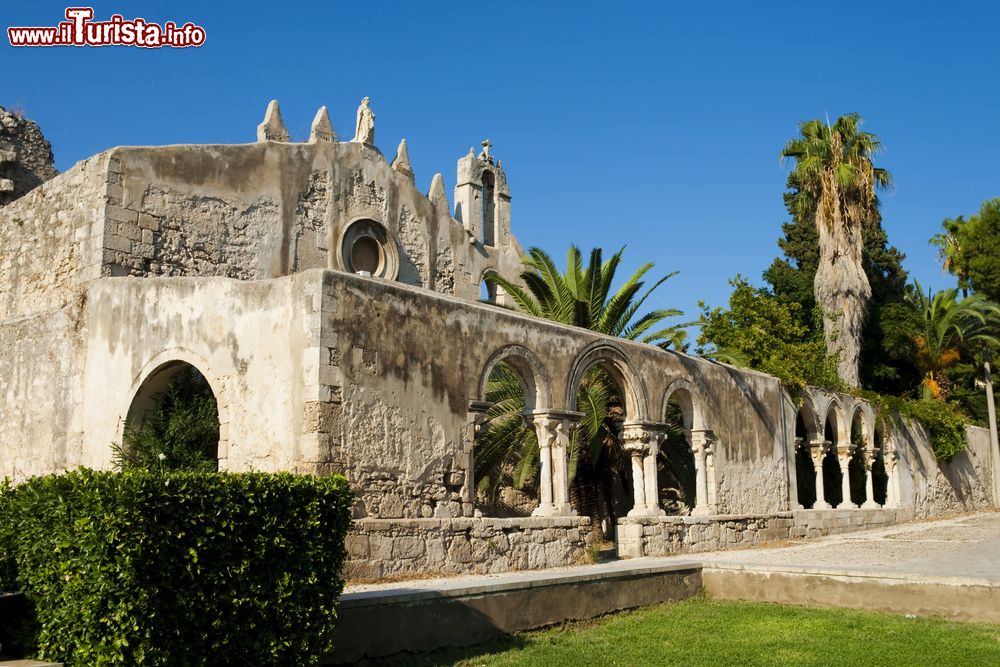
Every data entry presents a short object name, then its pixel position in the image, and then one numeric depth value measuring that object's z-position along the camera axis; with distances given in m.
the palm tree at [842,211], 25.58
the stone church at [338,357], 10.12
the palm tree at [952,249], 37.78
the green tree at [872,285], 31.70
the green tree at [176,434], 11.56
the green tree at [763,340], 21.16
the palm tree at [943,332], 30.50
